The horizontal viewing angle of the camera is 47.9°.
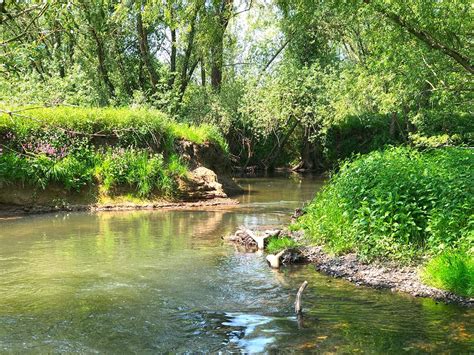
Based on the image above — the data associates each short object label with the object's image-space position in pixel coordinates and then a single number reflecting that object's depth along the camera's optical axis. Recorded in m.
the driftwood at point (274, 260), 9.18
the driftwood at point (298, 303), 6.40
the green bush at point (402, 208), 8.33
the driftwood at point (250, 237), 10.84
